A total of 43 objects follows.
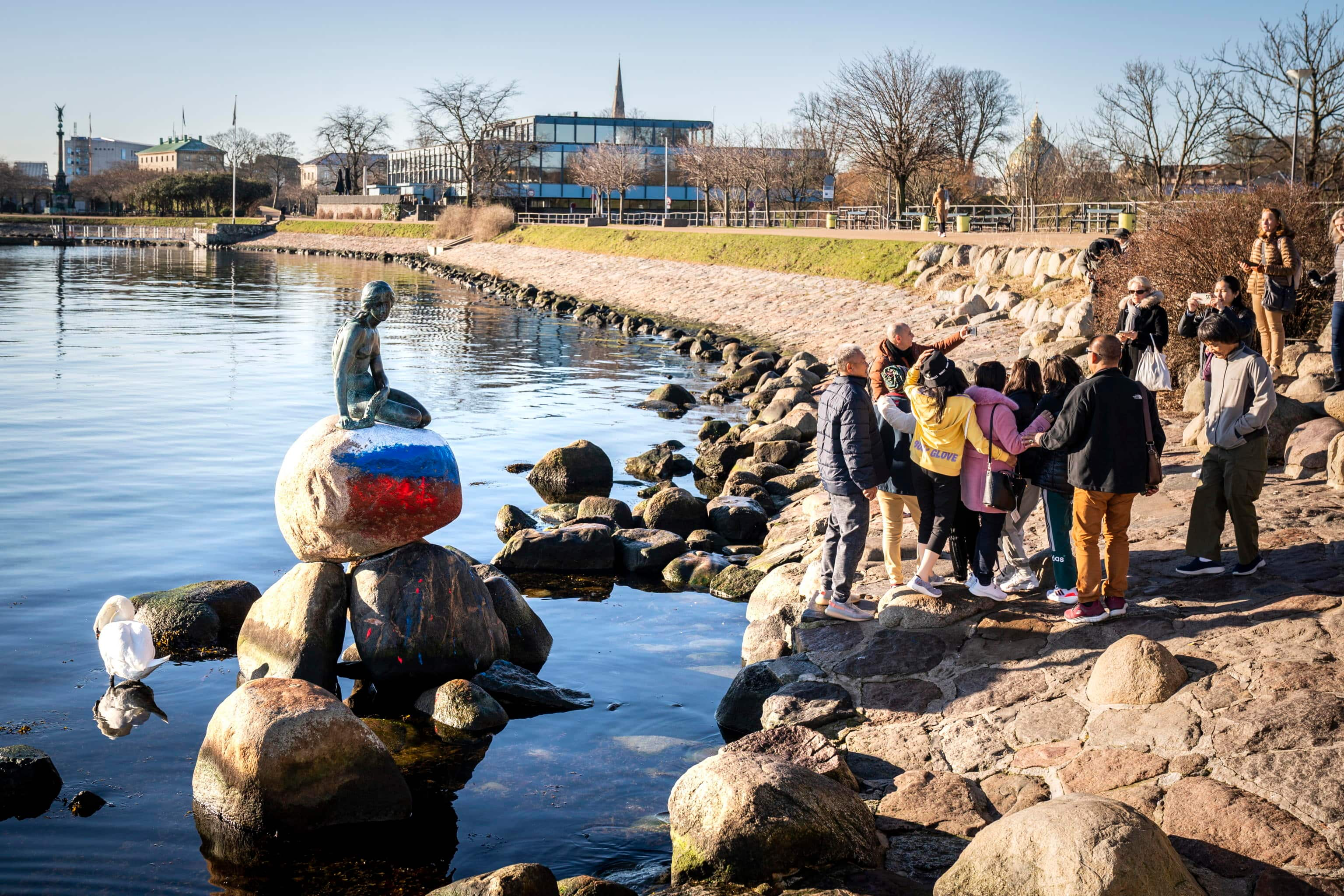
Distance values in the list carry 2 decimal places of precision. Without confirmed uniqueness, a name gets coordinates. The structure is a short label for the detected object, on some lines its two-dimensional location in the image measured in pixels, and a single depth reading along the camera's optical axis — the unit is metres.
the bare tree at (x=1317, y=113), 35.62
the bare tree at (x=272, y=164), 141.88
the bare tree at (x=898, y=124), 50.34
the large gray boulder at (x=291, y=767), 6.82
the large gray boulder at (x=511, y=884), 5.56
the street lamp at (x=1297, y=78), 28.48
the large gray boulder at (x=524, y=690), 8.87
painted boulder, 8.58
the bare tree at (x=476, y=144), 94.56
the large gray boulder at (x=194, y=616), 9.98
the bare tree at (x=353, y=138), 120.75
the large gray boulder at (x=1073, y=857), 5.04
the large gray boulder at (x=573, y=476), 16.03
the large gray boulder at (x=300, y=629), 8.62
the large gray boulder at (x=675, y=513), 13.77
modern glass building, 104.12
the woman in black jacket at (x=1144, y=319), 10.68
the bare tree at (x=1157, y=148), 46.34
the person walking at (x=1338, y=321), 12.07
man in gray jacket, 8.25
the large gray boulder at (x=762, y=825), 5.96
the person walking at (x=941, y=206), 38.69
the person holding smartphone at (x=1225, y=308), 9.96
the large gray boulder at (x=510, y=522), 13.74
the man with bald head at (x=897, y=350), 8.73
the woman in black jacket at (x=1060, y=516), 8.35
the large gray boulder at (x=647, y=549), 12.41
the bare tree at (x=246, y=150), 144.88
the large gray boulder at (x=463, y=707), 8.30
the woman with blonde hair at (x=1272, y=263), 12.21
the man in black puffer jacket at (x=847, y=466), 8.34
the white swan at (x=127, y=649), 9.00
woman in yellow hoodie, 8.40
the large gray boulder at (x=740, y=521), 13.43
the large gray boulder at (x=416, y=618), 8.66
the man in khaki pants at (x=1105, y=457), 7.83
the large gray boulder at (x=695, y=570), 11.96
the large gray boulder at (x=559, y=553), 12.47
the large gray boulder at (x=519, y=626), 9.86
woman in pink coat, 8.30
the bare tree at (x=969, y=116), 62.88
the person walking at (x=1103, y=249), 17.26
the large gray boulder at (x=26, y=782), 7.08
